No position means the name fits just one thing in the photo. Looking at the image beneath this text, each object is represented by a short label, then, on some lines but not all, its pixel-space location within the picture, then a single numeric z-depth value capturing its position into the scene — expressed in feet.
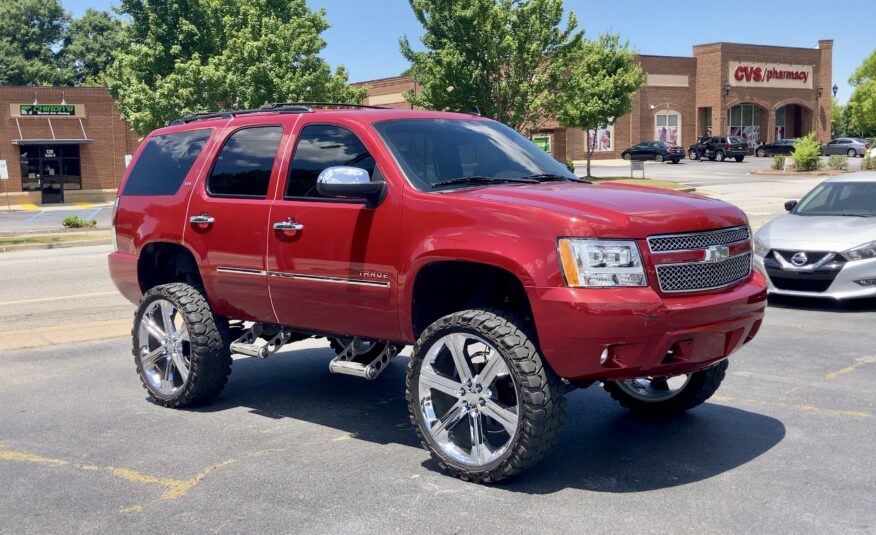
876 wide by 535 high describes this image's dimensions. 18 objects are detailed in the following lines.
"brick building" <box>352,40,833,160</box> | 242.17
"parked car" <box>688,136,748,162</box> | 215.72
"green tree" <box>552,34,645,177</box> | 149.79
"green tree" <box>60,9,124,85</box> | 273.13
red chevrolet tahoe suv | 14.96
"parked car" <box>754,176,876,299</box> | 33.42
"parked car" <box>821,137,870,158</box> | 227.20
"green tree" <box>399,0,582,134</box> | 111.24
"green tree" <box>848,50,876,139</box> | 290.15
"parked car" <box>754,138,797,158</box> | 224.12
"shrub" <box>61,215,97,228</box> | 93.91
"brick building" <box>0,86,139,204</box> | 161.48
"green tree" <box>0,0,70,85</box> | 252.83
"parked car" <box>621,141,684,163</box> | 215.72
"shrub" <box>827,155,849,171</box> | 159.74
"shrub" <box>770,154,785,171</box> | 168.66
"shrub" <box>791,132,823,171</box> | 162.91
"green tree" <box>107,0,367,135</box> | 119.55
